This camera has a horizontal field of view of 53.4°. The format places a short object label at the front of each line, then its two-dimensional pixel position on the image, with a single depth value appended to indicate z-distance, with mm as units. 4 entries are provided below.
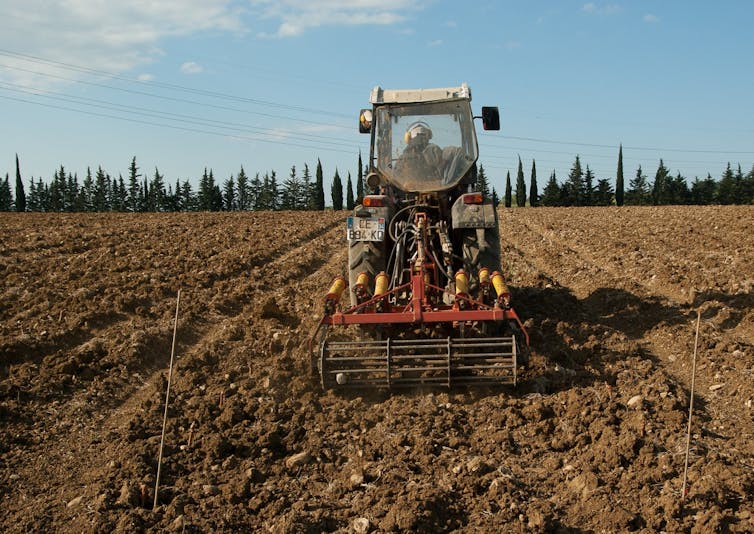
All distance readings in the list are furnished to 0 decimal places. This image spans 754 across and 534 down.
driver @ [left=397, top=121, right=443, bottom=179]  7973
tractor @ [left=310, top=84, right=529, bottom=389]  6148
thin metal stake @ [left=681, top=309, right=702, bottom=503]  4125
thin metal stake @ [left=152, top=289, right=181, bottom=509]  4289
